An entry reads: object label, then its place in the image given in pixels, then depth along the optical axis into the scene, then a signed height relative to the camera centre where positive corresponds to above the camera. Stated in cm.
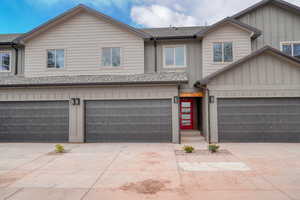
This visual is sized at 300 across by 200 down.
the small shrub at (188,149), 752 -190
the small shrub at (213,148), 759 -188
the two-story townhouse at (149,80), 951 +128
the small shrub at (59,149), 776 -193
